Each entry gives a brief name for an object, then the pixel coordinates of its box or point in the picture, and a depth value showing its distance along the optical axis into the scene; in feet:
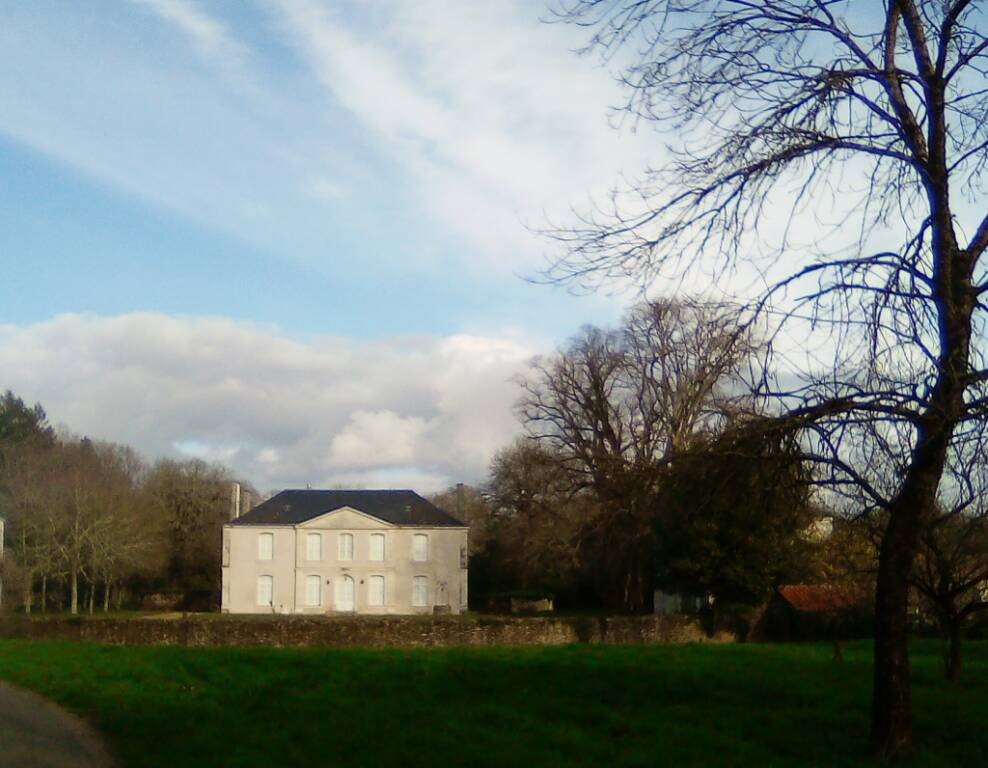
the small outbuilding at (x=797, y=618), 103.09
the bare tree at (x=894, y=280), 30.96
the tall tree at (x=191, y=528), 232.94
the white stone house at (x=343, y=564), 203.00
